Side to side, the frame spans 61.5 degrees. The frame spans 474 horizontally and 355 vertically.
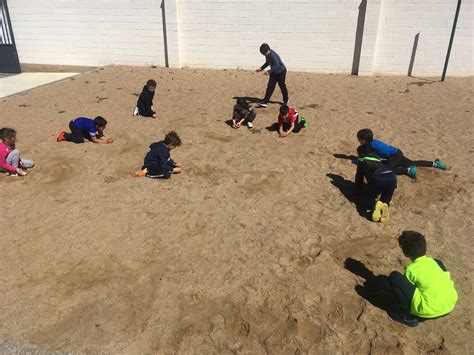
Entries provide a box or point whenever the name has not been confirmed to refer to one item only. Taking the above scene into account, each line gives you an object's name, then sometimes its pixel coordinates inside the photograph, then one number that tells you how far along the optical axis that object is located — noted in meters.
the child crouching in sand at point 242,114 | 8.28
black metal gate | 14.89
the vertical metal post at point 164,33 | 13.51
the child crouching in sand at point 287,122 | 7.86
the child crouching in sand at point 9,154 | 6.25
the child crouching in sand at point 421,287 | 3.43
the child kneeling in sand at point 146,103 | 8.70
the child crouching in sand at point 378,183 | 5.11
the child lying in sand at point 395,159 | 5.86
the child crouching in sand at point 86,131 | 7.35
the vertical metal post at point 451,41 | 11.23
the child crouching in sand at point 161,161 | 6.12
